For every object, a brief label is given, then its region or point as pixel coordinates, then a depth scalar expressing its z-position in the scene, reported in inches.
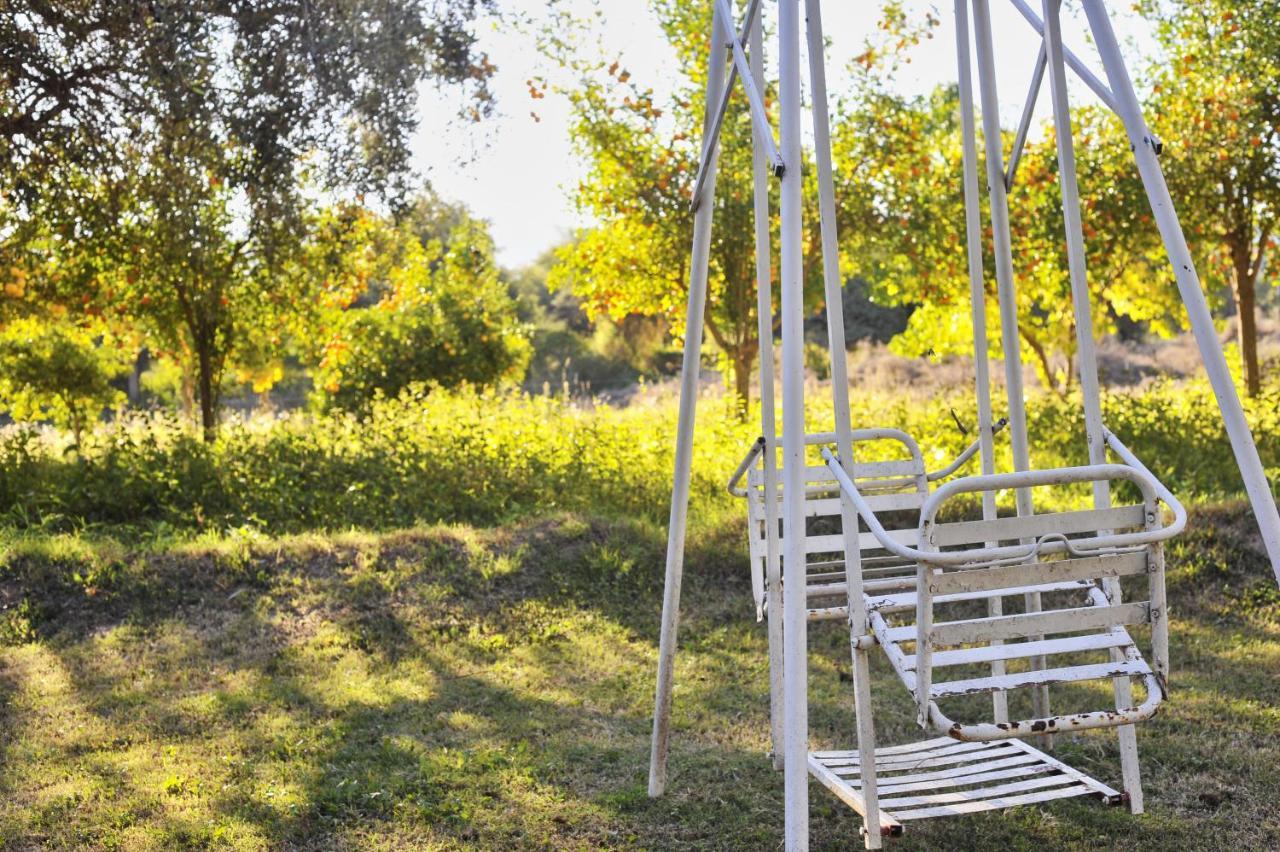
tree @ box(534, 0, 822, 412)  430.3
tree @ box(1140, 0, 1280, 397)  388.2
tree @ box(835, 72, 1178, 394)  419.5
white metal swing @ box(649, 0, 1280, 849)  109.9
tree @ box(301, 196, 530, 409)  527.5
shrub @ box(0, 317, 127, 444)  533.0
